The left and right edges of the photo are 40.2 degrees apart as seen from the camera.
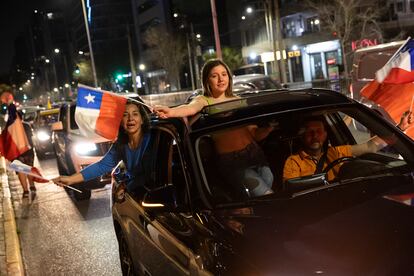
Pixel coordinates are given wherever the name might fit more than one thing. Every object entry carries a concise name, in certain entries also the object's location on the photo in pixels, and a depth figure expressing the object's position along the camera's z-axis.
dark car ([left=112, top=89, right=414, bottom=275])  2.72
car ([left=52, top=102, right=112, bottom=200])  10.17
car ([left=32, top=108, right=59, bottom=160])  19.73
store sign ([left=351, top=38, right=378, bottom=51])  35.10
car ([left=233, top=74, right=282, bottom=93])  17.94
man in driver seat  4.10
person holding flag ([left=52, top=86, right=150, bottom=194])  4.93
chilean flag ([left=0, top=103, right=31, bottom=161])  7.94
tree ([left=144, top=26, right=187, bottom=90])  67.06
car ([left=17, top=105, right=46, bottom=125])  25.11
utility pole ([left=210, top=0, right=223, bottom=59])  24.11
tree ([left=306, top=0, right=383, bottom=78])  37.72
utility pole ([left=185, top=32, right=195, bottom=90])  61.89
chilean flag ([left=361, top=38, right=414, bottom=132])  5.74
